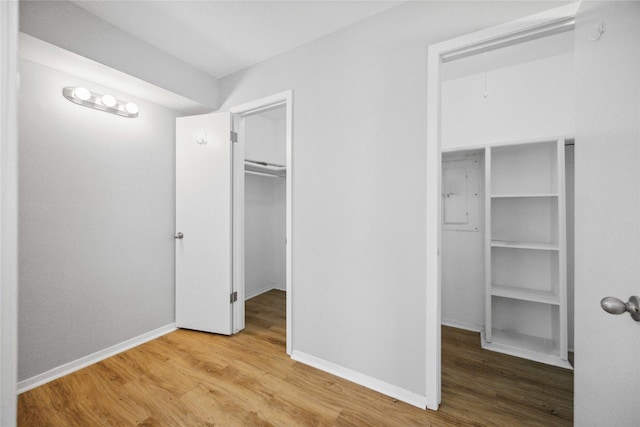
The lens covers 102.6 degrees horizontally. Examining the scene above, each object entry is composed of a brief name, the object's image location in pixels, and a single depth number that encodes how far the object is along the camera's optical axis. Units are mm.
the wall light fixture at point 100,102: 1896
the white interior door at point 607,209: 696
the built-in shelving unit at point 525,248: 2156
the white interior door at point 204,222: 2461
